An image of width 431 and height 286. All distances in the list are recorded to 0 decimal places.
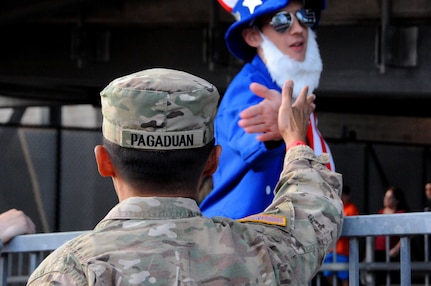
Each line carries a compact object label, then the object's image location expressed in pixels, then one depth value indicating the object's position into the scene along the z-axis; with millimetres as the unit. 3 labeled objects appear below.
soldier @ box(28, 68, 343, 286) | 3032
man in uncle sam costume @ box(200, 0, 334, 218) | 5525
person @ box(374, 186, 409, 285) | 8583
